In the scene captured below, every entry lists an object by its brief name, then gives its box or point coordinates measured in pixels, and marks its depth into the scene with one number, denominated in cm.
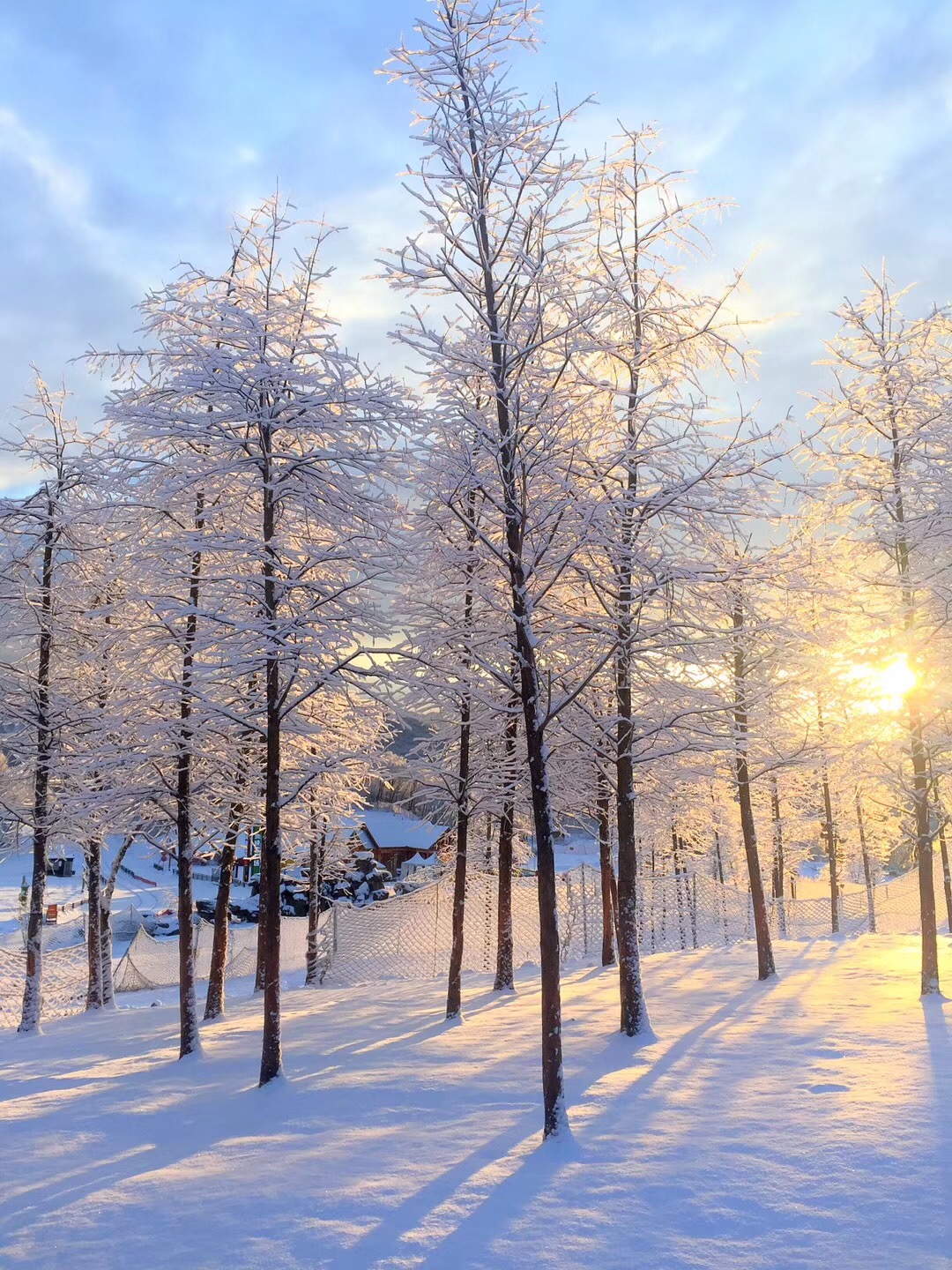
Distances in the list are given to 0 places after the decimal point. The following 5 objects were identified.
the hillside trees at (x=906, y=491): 1285
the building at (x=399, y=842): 5697
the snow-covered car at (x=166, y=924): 3829
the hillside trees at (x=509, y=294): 822
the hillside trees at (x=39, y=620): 1577
